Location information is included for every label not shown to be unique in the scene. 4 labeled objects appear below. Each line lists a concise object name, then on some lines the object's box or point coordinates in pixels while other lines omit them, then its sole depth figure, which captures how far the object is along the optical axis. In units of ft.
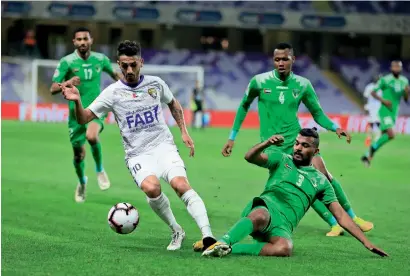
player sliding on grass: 58.95
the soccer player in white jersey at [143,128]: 62.39
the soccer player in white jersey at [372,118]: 201.14
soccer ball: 62.59
